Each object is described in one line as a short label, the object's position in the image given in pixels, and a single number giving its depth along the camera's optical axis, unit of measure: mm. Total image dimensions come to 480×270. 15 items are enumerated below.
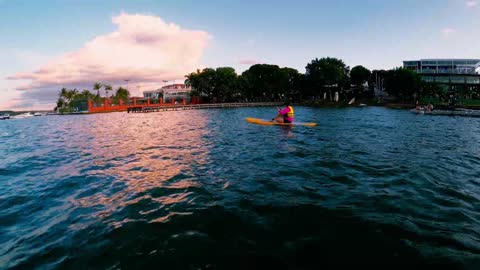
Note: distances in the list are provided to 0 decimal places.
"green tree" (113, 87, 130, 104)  122062
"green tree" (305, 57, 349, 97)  88875
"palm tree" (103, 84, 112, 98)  118812
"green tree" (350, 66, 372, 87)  95250
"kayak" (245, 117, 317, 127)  24375
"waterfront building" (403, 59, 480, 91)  93625
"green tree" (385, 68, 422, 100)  73750
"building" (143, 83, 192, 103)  123075
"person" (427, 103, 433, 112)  47888
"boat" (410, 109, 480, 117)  42956
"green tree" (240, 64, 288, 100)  105812
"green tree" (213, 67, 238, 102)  99125
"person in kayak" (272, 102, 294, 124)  24078
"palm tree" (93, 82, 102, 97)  117375
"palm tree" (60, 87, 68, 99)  114500
